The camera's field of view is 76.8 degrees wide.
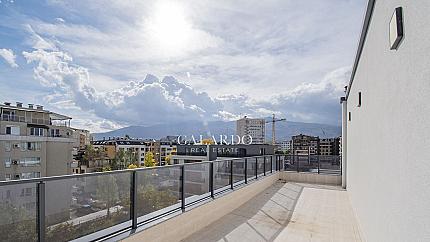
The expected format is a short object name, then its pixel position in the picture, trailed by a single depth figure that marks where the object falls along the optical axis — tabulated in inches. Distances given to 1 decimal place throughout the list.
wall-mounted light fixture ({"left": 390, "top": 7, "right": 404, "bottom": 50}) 72.0
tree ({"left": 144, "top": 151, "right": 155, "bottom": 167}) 1628.9
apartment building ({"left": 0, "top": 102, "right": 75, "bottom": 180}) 1091.3
